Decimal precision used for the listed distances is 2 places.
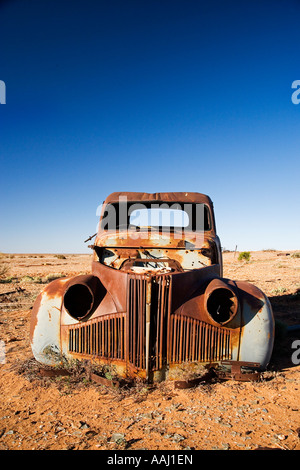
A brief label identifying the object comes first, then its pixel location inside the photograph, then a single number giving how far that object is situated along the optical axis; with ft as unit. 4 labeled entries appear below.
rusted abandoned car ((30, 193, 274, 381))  10.34
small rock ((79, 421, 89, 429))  8.18
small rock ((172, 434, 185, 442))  7.46
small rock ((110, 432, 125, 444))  7.44
